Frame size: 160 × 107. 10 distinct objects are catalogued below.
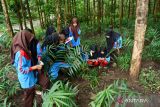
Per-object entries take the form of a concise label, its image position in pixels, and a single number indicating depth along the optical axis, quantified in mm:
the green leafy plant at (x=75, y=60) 2193
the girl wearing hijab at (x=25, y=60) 1627
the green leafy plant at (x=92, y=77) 2245
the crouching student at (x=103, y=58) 2576
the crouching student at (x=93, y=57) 2556
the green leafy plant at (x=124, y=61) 2450
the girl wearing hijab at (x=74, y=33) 2663
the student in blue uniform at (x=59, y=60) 2165
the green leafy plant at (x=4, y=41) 3367
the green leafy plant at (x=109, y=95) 1483
